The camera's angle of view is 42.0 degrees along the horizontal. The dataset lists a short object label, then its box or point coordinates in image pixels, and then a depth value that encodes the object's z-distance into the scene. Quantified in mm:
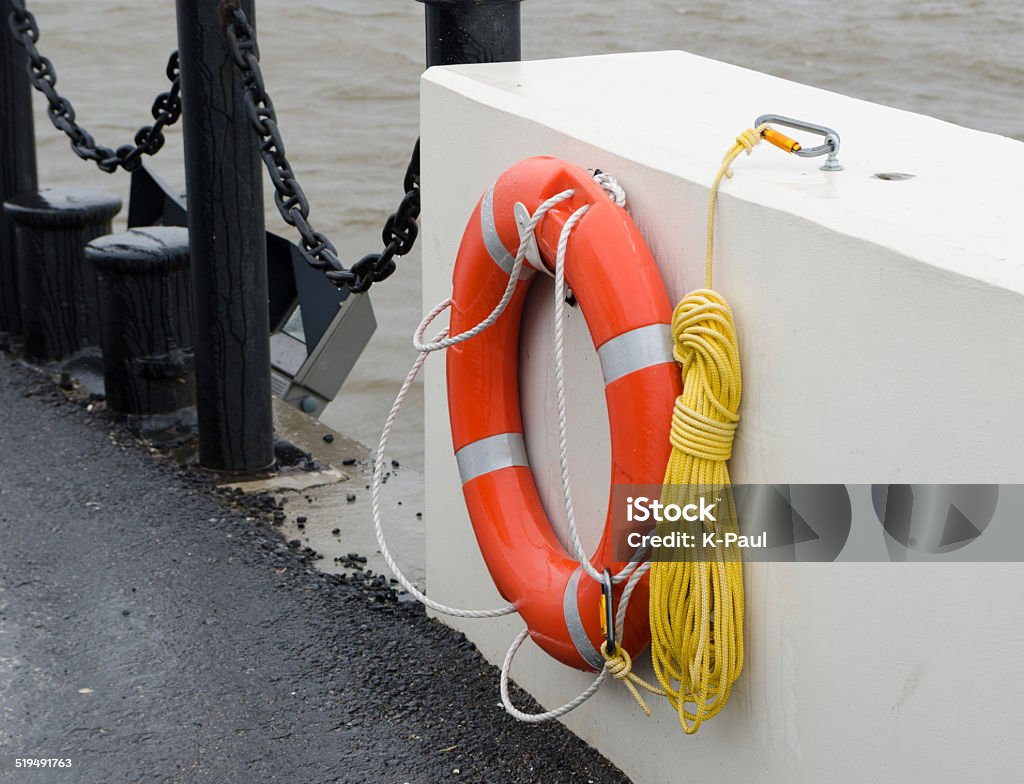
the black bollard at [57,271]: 4617
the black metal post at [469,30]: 2879
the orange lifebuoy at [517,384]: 2123
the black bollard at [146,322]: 4094
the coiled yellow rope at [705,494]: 2023
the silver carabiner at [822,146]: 2047
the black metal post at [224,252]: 3551
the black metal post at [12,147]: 4590
